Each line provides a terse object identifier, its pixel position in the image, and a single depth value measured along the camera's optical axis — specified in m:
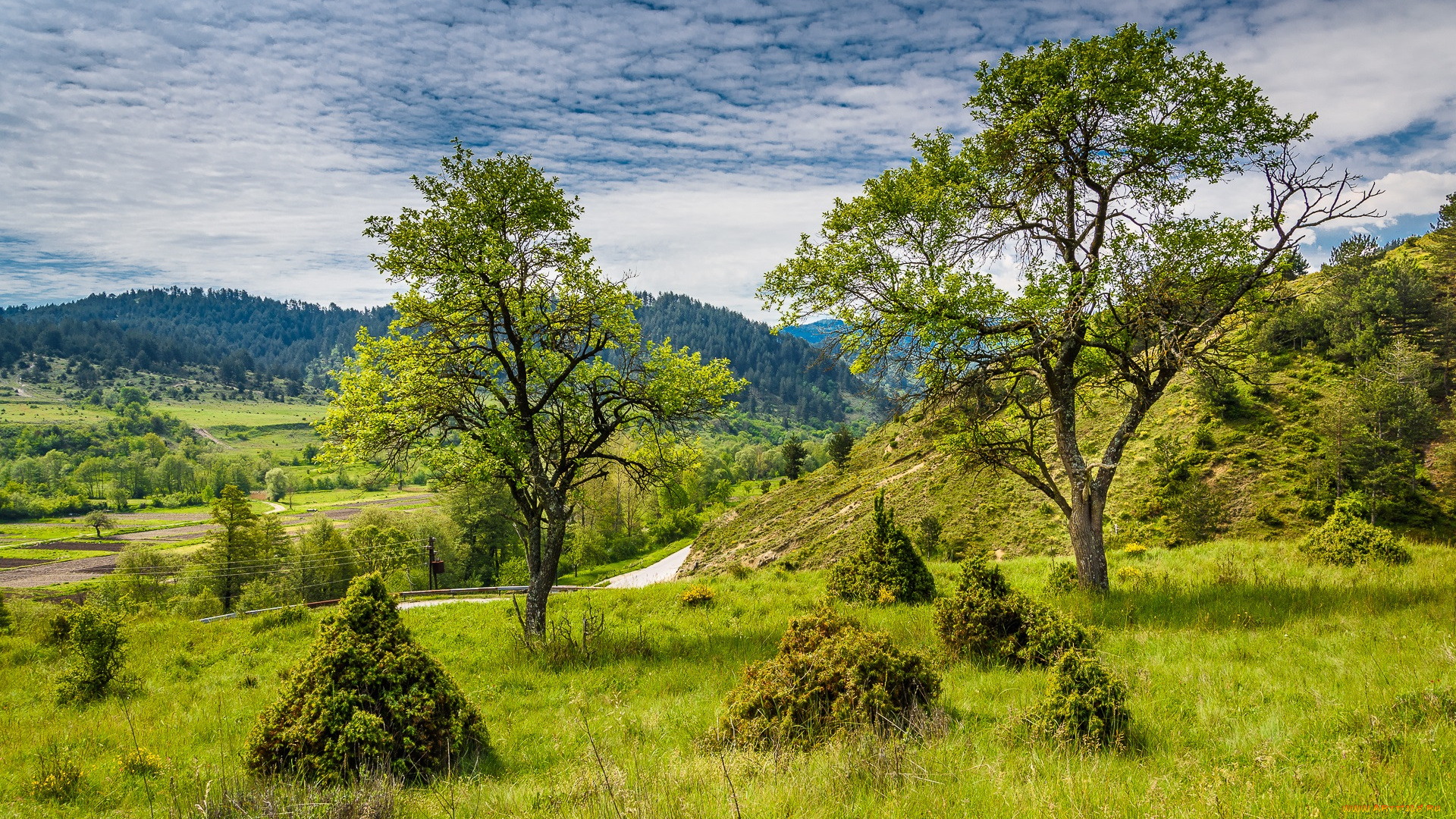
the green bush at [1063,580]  12.30
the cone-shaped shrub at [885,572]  13.51
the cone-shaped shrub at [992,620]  8.03
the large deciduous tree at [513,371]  12.20
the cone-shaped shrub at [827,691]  6.39
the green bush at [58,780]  6.62
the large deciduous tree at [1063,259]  10.41
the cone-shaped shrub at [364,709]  6.28
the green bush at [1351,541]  12.15
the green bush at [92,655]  11.30
